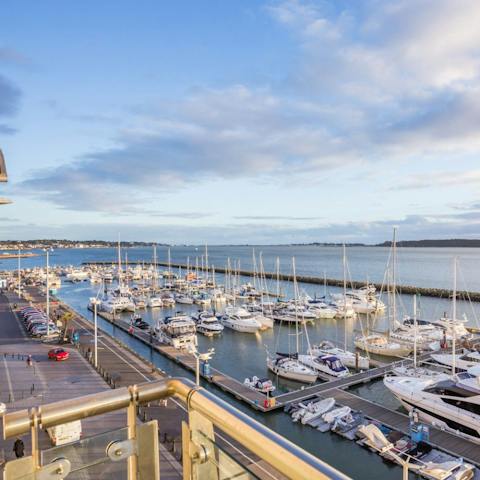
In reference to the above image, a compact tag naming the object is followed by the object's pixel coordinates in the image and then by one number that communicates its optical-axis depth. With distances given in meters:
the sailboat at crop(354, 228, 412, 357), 27.34
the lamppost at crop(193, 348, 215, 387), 22.12
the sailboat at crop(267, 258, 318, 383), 21.89
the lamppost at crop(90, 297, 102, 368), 20.92
